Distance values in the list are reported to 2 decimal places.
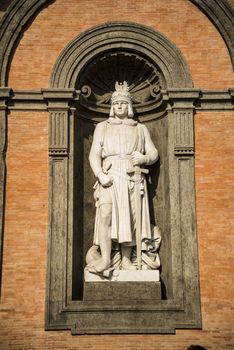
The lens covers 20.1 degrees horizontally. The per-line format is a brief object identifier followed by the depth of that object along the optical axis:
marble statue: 11.86
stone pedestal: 11.50
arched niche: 11.41
